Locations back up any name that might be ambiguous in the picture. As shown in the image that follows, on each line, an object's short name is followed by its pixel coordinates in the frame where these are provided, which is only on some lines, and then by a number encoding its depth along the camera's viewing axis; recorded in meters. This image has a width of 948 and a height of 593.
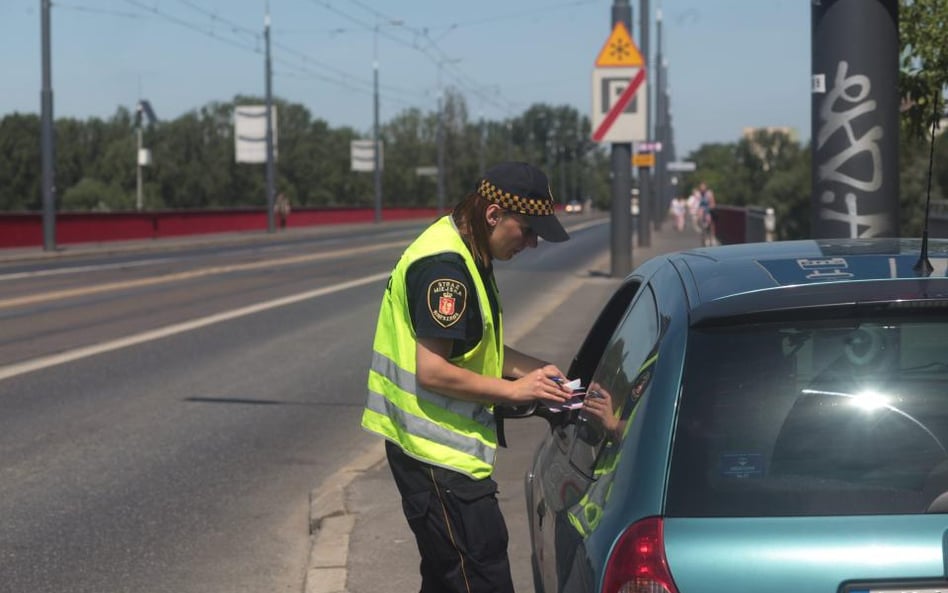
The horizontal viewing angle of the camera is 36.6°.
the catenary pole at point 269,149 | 52.66
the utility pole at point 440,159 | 83.56
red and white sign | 19.84
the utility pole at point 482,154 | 105.38
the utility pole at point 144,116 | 79.12
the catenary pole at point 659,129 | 50.19
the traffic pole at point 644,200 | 34.66
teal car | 2.52
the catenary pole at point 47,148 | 34.91
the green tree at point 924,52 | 8.48
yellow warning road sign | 20.05
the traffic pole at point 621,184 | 21.66
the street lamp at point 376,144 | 71.81
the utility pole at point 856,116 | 6.64
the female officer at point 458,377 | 3.50
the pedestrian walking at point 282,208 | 60.06
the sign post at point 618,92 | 19.84
